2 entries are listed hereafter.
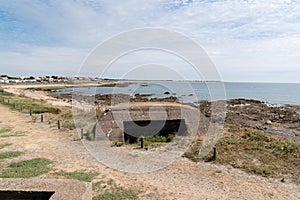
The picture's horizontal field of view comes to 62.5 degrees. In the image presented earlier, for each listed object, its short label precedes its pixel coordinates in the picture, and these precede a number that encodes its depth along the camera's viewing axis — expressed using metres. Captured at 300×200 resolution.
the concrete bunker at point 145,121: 13.00
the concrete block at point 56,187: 4.86
